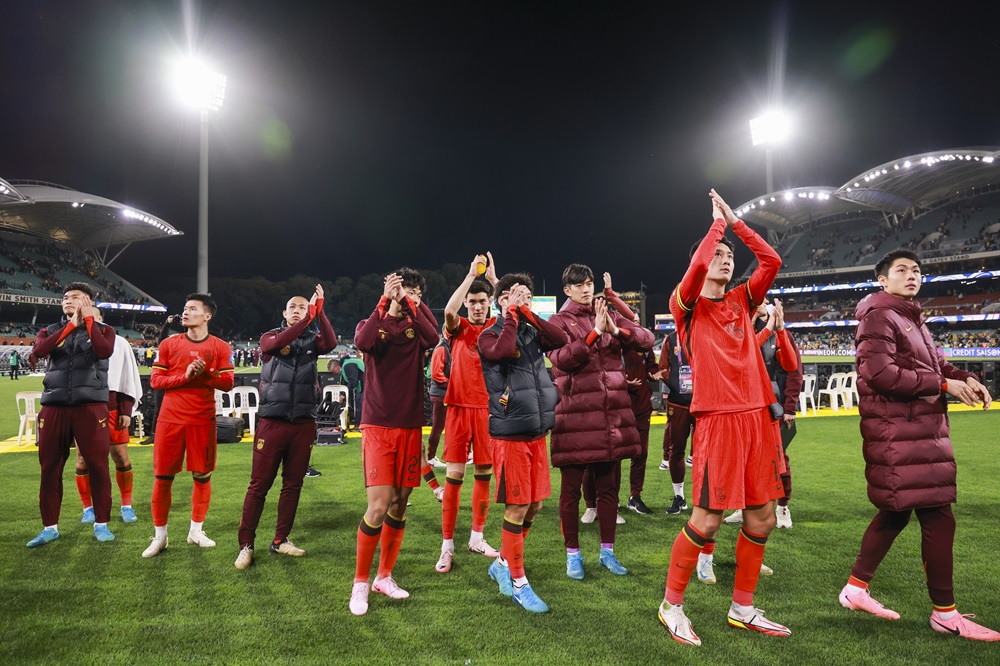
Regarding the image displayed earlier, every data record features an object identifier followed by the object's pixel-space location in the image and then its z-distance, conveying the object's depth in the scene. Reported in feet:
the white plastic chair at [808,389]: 47.67
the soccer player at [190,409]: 15.19
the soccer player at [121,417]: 18.17
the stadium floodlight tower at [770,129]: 141.69
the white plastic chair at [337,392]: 38.06
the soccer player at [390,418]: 11.82
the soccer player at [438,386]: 22.69
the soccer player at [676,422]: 19.04
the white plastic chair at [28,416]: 32.76
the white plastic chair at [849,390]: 49.62
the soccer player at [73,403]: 15.97
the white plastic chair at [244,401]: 39.78
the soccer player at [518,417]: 11.80
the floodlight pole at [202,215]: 94.12
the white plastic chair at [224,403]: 39.22
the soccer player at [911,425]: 10.21
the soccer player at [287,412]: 14.69
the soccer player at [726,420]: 9.87
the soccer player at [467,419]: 13.98
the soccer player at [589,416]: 13.33
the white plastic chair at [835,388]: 47.85
